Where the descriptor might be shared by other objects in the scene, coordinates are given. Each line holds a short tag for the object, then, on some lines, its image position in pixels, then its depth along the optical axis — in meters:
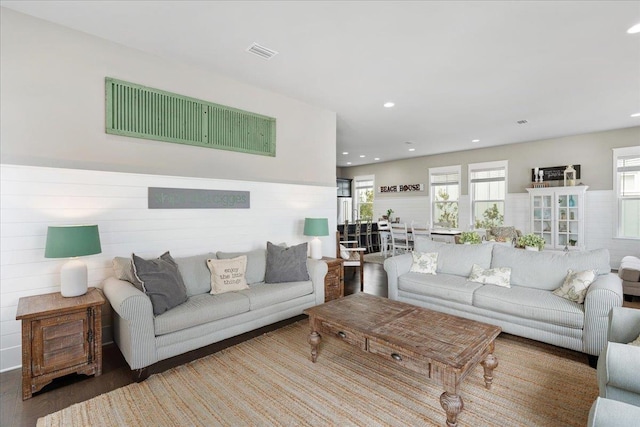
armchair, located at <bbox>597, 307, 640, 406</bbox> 1.49
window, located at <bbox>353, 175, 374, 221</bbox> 11.13
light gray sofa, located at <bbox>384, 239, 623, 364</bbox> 2.64
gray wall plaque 3.36
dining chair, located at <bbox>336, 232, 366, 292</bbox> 5.01
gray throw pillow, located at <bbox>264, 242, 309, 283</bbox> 3.66
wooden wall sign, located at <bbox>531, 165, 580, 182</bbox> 6.90
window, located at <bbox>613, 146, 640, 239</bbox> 6.08
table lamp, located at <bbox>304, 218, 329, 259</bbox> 4.43
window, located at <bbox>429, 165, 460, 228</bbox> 8.75
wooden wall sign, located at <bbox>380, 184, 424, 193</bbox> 9.55
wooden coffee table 1.87
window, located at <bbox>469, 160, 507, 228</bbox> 7.90
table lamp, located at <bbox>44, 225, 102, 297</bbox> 2.43
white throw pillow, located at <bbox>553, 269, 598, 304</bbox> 2.87
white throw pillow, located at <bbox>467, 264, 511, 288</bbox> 3.44
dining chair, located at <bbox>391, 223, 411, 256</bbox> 7.41
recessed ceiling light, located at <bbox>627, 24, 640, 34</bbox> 2.75
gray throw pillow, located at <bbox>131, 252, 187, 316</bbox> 2.65
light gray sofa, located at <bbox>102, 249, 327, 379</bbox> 2.43
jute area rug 1.98
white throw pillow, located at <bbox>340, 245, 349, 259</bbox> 5.25
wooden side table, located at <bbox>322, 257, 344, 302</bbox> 4.29
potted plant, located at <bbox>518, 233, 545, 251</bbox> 4.06
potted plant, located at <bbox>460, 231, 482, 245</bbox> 4.43
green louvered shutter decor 3.17
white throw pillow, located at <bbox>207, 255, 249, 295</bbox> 3.26
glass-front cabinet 6.57
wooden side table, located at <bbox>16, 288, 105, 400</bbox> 2.20
